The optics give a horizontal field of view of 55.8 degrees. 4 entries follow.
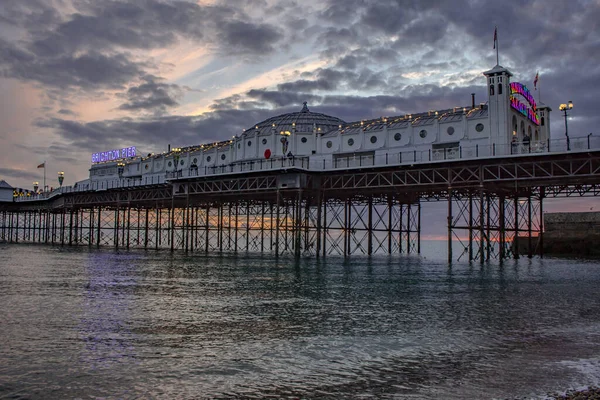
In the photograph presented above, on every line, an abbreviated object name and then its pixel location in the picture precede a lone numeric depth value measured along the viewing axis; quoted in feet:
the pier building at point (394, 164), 169.17
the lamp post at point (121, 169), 317.42
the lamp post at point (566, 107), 156.27
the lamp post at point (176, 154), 248.93
